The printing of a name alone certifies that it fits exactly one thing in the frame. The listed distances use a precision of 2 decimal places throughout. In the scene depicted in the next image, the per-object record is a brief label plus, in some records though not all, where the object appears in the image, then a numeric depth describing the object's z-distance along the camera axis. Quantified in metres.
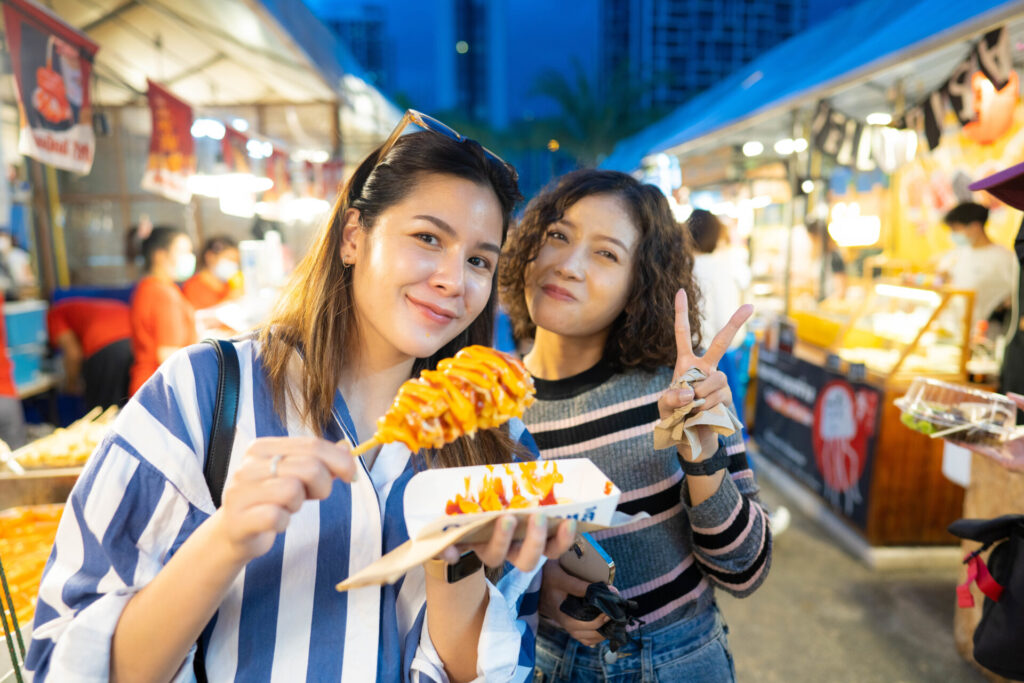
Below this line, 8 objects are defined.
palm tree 33.22
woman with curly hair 1.74
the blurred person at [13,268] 6.78
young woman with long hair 1.10
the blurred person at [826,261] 9.52
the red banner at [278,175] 9.12
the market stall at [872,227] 4.73
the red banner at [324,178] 10.42
